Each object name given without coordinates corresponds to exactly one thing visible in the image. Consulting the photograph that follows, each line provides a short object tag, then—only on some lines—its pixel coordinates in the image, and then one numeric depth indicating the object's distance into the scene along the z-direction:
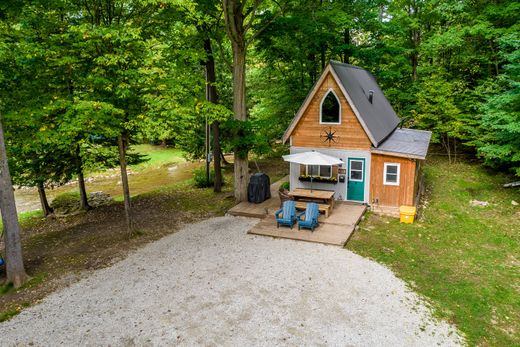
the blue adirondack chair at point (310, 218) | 12.96
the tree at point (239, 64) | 14.78
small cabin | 15.12
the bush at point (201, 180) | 21.52
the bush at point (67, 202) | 18.23
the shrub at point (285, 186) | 17.88
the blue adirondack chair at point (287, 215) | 13.24
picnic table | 14.45
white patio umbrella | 14.60
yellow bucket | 14.24
